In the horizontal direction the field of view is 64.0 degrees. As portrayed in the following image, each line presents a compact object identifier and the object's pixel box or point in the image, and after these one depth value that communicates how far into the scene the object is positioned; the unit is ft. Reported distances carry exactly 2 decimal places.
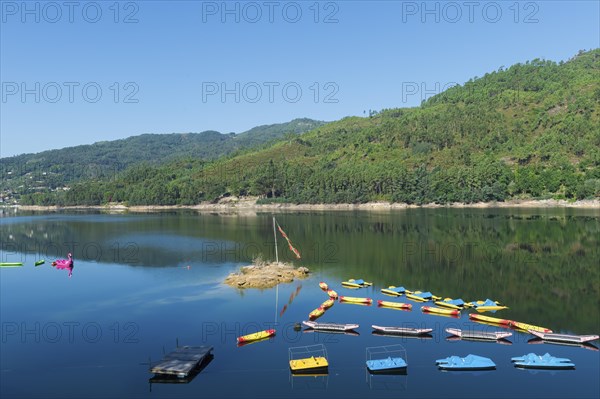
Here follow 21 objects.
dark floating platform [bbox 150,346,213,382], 111.14
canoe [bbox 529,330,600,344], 129.29
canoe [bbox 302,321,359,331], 142.00
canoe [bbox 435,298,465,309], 163.95
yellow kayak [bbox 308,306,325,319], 155.54
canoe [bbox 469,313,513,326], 144.25
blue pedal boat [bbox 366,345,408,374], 112.57
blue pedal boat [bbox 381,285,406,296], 183.42
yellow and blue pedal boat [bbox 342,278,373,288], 197.98
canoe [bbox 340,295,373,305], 173.68
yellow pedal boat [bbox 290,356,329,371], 113.50
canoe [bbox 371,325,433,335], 137.93
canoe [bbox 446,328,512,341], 132.87
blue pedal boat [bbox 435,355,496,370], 113.60
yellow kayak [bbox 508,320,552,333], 135.11
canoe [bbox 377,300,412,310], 165.16
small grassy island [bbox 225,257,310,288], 202.59
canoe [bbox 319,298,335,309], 165.89
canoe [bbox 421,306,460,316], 156.25
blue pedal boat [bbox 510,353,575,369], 114.11
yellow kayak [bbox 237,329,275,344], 134.31
